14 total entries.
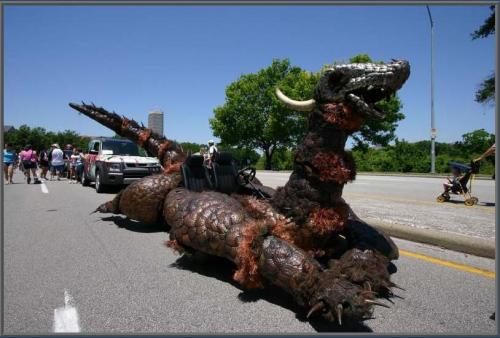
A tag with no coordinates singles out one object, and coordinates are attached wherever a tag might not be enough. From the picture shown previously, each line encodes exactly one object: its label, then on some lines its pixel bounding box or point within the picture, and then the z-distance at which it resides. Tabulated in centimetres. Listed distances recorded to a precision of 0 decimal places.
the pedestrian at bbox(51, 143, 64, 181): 1897
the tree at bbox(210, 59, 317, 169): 4266
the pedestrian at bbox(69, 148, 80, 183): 1939
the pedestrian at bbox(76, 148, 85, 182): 1761
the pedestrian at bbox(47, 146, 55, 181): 2050
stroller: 963
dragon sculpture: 280
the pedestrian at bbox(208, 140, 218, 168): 1515
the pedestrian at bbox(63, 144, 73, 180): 2168
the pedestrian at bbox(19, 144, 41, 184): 1736
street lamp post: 2228
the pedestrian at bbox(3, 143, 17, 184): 1691
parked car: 1284
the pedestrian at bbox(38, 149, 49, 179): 2005
